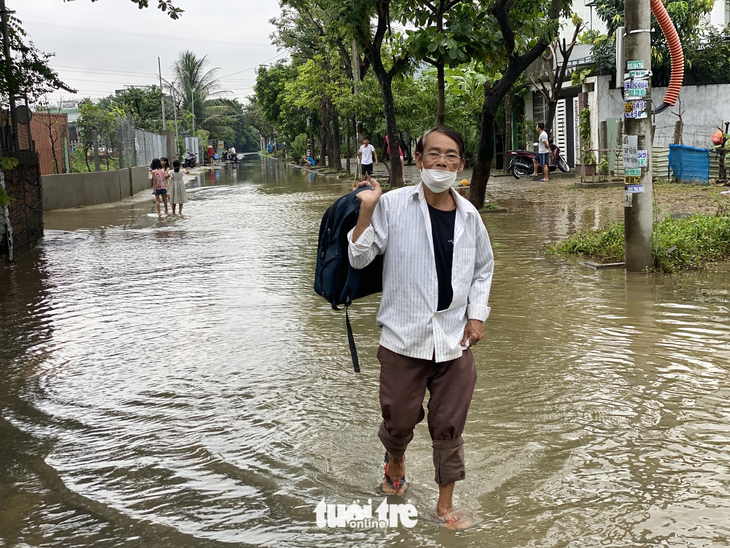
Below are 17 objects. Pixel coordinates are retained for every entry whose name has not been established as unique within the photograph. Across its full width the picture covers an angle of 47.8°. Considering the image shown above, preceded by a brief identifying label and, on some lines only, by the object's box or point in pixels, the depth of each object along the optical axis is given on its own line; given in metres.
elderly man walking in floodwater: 3.51
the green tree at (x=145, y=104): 56.01
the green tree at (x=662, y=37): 23.75
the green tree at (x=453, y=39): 14.66
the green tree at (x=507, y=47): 14.35
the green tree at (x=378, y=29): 17.91
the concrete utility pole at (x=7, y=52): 13.99
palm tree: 71.12
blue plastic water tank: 19.56
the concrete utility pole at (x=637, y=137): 8.56
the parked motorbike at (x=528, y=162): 26.64
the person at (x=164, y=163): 19.75
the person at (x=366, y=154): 25.66
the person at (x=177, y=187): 18.69
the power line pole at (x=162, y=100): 52.75
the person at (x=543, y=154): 24.97
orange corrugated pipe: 8.81
